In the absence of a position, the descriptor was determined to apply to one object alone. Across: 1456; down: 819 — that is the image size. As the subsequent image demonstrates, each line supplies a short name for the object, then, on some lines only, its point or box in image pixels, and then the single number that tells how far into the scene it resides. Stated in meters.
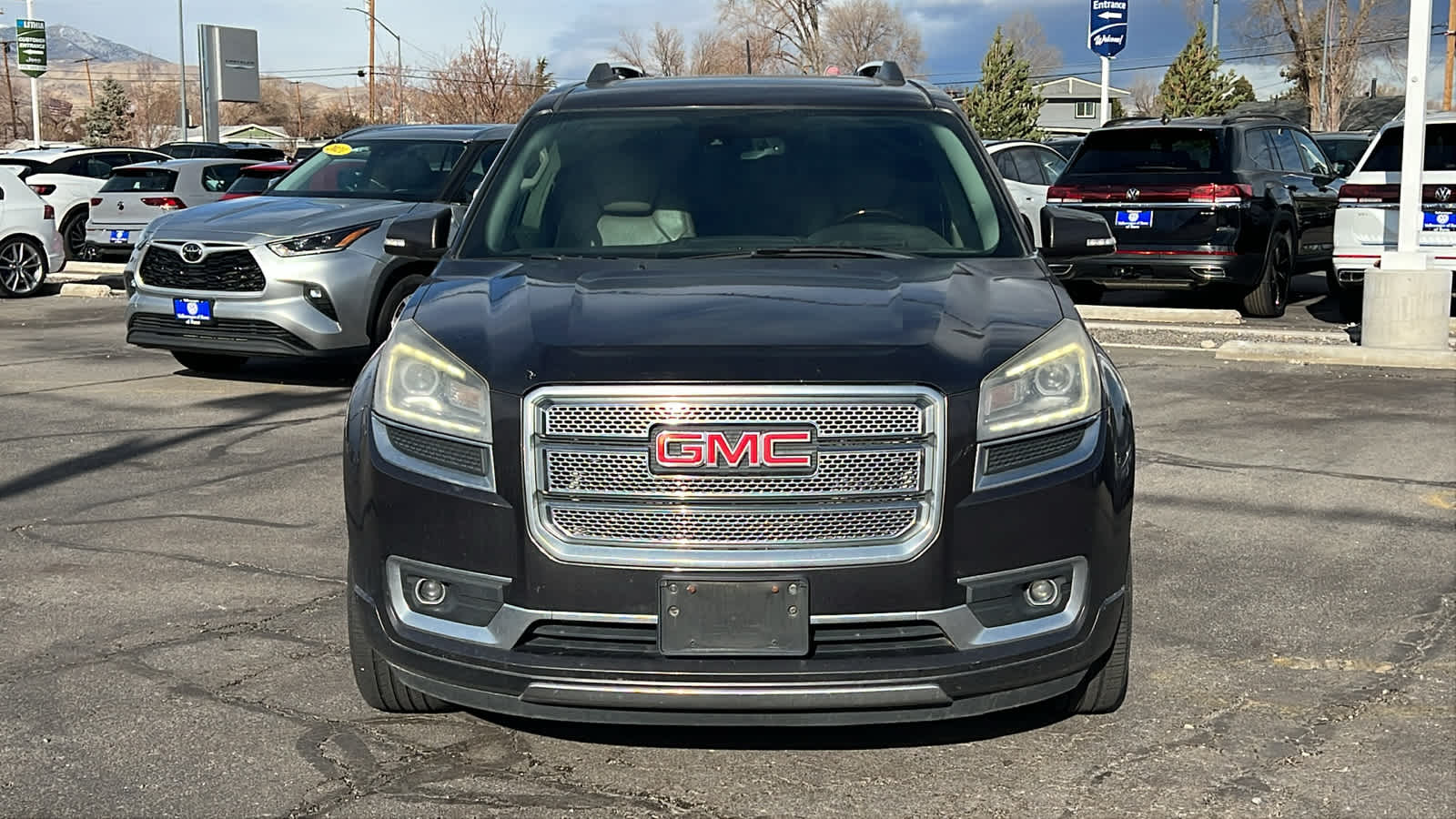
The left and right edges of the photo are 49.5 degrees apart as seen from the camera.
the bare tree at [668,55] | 74.38
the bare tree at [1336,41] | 67.31
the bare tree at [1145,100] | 88.00
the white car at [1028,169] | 16.89
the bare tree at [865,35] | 81.06
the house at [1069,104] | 116.25
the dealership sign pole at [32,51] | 48.94
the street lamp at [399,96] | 56.62
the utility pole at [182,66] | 51.83
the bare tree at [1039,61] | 98.06
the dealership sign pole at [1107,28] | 21.23
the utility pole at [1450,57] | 51.38
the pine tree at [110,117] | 82.50
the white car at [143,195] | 19.67
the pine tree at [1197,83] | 62.97
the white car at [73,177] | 23.12
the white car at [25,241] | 17.66
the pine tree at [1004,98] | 71.06
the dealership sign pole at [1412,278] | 11.22
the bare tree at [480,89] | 46.56
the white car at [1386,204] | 12.15
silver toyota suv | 9.84
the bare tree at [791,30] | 73.62
